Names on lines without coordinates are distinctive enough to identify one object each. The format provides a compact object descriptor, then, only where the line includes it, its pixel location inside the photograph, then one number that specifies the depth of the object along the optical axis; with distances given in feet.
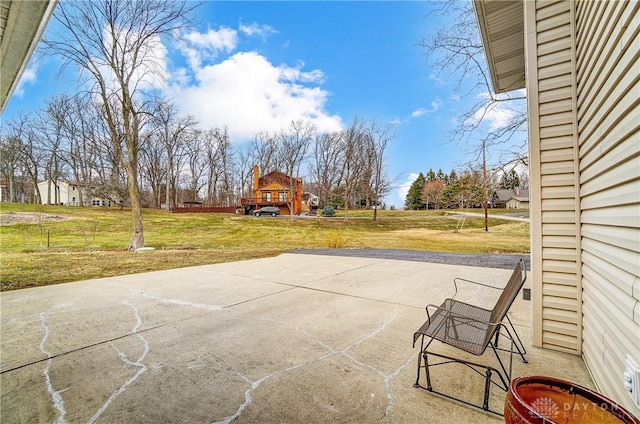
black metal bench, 6.43
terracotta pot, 3.73
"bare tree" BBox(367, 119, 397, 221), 88.48
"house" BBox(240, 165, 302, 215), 111.65
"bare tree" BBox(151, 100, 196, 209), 79.89
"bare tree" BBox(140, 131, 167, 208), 108.00
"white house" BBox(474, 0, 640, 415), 4.71
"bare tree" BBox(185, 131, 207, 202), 110.63
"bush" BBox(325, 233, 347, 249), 40.21
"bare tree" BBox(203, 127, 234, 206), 116.57
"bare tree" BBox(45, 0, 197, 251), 31.60
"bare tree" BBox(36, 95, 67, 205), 79.82
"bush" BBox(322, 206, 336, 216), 114.01
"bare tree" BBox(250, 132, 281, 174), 119.44
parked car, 102.42
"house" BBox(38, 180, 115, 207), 128.77
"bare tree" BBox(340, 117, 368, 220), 92.27
